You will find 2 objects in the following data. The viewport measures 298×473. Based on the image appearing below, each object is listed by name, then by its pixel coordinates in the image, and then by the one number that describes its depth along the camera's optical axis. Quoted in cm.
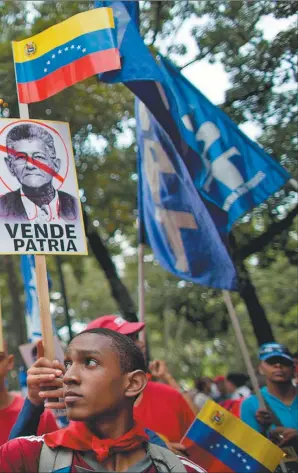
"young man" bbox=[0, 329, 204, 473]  271
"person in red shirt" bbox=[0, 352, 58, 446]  402
